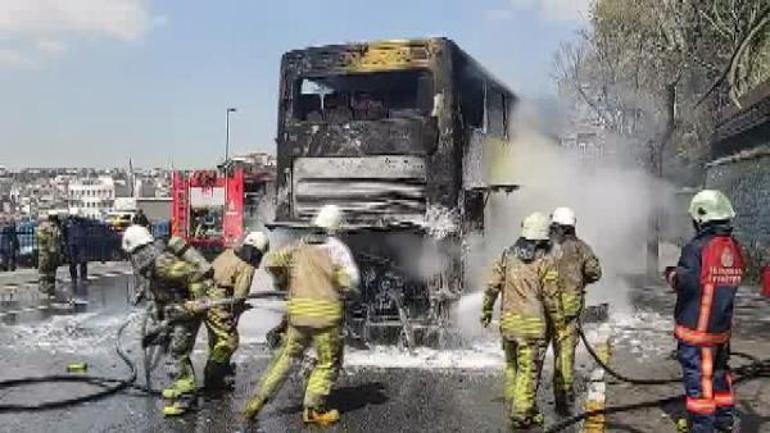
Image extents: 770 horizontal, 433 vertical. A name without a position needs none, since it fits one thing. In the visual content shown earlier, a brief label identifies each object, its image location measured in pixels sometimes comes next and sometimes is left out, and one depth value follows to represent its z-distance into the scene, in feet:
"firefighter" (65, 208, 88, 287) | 65.26
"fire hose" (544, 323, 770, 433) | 20.66
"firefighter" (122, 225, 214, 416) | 23.17
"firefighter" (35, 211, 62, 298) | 53.47
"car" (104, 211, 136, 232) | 117.31
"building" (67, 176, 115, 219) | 517.14
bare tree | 78.07
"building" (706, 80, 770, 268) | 60.59
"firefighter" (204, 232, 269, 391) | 24.79
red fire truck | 63.57
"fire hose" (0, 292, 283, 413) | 23.65
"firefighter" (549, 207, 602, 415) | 23.44
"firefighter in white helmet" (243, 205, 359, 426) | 21.77
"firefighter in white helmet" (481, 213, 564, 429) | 21.18
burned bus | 34.04
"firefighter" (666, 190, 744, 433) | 18.12
